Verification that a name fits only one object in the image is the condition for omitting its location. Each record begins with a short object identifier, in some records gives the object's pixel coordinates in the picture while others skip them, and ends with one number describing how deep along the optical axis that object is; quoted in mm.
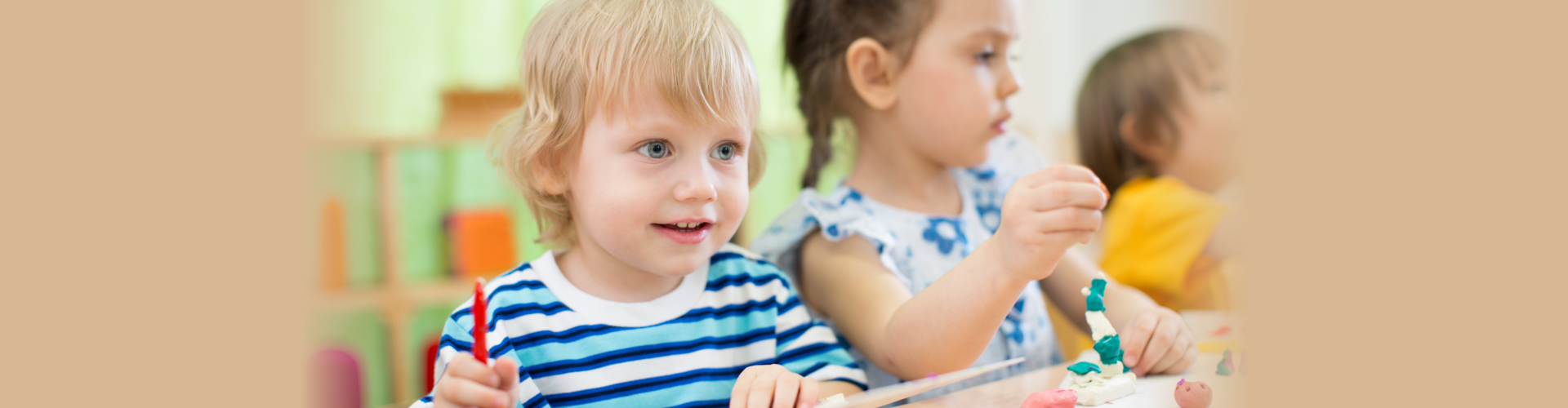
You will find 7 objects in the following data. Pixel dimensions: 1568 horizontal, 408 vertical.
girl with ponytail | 674
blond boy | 613
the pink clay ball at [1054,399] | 538
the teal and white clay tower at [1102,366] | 575
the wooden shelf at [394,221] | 1839
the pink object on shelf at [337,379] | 1486
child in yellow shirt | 1270
